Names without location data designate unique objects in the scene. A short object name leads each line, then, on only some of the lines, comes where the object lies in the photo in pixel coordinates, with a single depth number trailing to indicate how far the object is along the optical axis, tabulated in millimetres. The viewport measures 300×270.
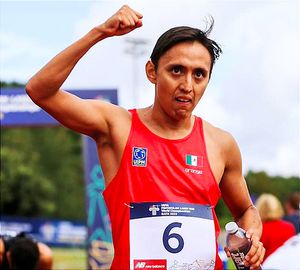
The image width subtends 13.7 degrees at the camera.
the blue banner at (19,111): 17260
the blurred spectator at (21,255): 9286
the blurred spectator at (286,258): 7294
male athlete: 5137
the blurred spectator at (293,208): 15482
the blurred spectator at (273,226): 13726
